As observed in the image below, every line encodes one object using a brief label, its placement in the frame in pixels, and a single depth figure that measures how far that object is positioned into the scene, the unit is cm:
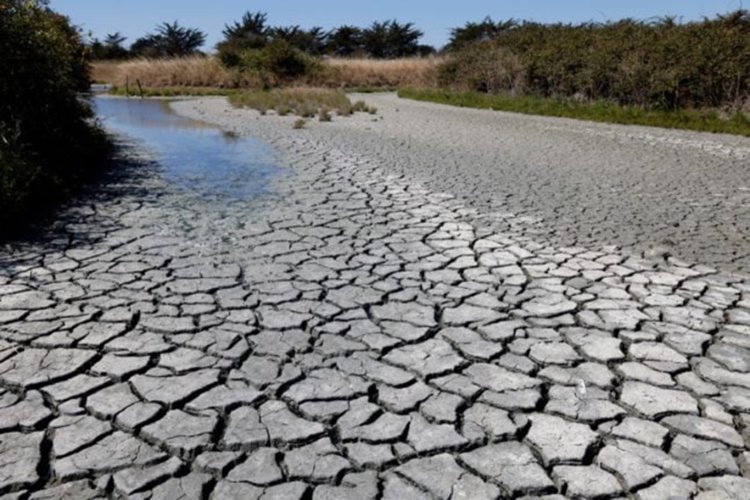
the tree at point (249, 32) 3900
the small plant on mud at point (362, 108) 1786
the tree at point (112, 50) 4693
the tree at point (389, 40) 5206
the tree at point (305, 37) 4872
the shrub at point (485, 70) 2083
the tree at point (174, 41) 5119
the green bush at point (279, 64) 3303
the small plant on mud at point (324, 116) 1550
